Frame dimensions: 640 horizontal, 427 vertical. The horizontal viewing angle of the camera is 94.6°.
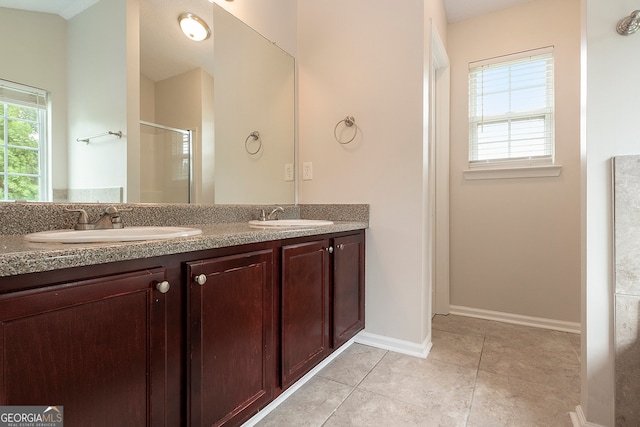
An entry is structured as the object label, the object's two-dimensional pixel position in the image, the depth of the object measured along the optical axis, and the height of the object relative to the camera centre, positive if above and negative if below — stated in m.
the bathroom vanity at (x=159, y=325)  0.63 -0.33
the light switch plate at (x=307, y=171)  2.25 +0.31
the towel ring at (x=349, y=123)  2.06 +0.62
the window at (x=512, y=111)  2.38 +0.84
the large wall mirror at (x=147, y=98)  1.11 +0.54
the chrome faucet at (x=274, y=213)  1.89 -0.01
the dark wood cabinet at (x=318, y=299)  1.35 -0.48
